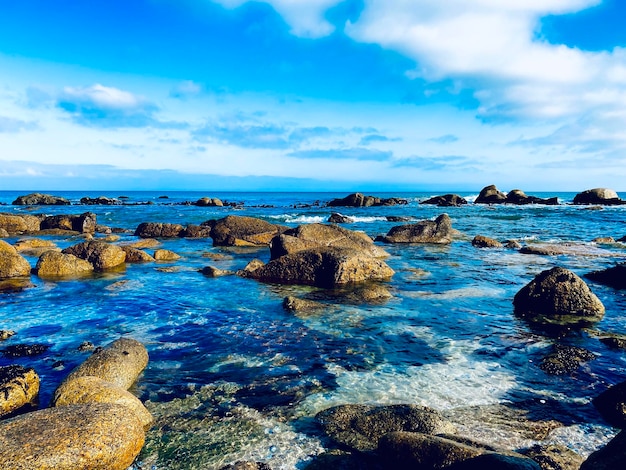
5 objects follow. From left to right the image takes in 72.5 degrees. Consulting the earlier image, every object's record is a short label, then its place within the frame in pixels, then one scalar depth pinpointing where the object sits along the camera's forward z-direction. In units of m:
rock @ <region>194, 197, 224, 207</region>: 73.75
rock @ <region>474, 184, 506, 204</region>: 81.19
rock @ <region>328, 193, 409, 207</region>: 72.81
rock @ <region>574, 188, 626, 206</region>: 73.69
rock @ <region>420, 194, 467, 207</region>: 76.75
